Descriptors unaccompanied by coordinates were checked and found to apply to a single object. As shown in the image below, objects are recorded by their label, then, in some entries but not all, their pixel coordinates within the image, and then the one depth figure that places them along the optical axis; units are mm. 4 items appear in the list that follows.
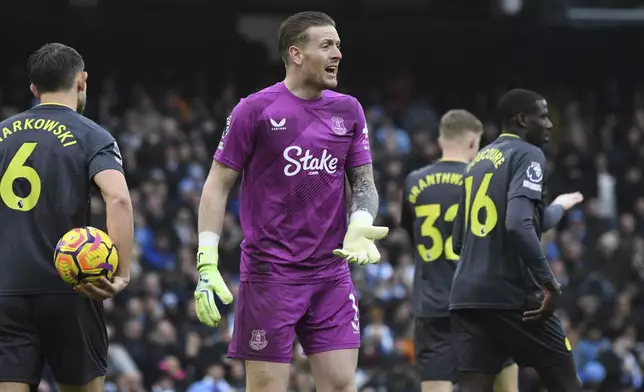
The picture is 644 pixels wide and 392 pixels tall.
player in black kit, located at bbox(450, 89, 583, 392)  17578
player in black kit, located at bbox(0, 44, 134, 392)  14820
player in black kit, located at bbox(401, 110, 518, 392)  21266
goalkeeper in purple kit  15469
